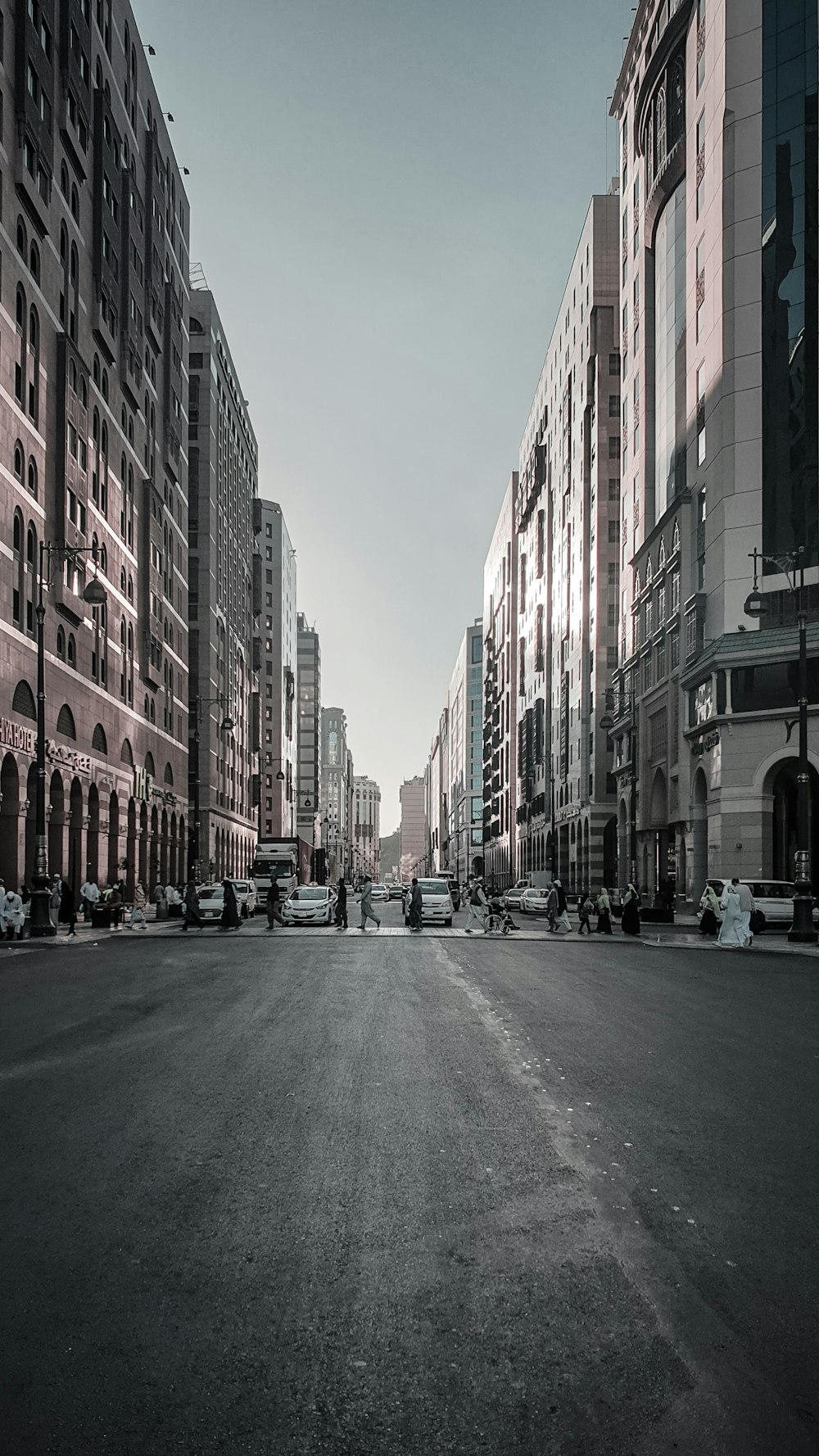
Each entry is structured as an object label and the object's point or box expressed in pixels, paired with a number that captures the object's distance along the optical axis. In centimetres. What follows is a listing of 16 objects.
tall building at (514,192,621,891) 7606
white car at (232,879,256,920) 4894
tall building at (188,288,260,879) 8688
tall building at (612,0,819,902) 4325
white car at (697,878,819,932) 3809
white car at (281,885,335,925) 4156
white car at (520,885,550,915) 6400
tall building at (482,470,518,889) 12862
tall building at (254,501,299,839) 13550
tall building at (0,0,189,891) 3906
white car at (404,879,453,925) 4253
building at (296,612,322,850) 18225
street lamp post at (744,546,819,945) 2969
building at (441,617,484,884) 17575
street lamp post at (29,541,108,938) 3150
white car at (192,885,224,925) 4400
